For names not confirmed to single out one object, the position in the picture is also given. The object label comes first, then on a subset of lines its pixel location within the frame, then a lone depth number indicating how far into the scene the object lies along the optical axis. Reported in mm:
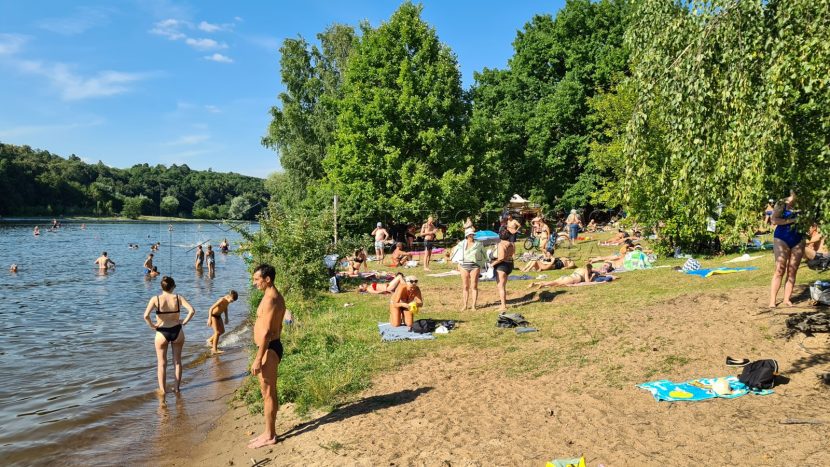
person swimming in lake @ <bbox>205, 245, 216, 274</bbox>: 29797
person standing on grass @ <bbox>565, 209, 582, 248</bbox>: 26103
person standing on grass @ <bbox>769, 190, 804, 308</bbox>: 8094
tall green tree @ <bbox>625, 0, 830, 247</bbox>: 5254
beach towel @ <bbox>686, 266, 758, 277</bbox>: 13266
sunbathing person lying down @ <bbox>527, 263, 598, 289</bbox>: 14195
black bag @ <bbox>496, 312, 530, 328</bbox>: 10130
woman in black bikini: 8539
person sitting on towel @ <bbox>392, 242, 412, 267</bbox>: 22575
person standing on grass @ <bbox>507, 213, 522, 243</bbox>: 18438
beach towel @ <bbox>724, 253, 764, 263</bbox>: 14814
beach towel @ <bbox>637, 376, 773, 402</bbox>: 6141
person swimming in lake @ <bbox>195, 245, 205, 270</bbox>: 32688
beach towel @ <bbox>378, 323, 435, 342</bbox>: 9844
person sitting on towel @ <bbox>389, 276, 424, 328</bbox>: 10438
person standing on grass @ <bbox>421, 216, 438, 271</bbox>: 20625
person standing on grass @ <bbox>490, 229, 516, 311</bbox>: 11453
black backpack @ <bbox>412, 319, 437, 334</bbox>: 10102
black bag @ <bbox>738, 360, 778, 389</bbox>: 6176
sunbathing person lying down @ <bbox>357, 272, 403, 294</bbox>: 15621
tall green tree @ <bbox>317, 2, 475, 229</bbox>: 28094
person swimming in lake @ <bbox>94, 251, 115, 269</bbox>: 32469
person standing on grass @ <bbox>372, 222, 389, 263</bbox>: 24438
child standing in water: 12156
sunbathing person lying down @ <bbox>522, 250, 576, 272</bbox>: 17953
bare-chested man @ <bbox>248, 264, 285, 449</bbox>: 5793
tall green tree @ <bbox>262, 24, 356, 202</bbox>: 36344
